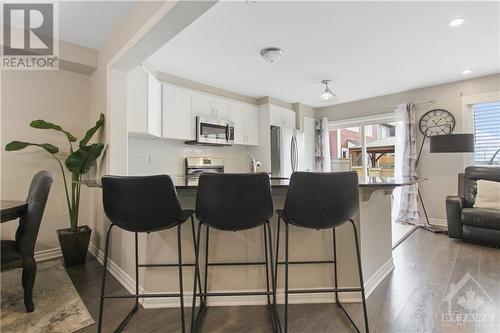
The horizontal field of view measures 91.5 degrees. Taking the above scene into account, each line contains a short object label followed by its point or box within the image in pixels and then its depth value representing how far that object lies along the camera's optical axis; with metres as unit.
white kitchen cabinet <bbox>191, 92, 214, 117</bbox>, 3.84
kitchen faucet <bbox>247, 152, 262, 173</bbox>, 4.38
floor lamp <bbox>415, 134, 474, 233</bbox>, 3.48
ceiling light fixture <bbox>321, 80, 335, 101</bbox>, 3.74
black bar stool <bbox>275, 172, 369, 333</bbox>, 1.44
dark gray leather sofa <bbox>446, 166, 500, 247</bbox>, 2.91
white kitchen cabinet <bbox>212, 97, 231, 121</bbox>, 4.11
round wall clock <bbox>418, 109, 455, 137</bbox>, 4.12
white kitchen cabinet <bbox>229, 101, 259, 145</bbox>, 4.41
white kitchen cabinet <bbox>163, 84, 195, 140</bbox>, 3.50
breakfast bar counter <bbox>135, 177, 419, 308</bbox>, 1.88
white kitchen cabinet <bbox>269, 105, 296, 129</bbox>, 4.82
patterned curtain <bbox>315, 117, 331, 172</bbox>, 5.59
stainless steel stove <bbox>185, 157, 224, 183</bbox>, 4.01
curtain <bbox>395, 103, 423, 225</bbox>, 4.31
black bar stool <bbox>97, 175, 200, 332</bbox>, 1.42
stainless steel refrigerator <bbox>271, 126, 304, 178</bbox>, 4.67
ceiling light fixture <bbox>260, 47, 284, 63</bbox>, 2.85
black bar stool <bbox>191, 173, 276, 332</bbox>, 1.41
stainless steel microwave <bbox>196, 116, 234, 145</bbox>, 3.79
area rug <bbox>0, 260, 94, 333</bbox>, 1.62
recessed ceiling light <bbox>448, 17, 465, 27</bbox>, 2.32
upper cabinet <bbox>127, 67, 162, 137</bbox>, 2.91
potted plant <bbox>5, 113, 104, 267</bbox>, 2.51
